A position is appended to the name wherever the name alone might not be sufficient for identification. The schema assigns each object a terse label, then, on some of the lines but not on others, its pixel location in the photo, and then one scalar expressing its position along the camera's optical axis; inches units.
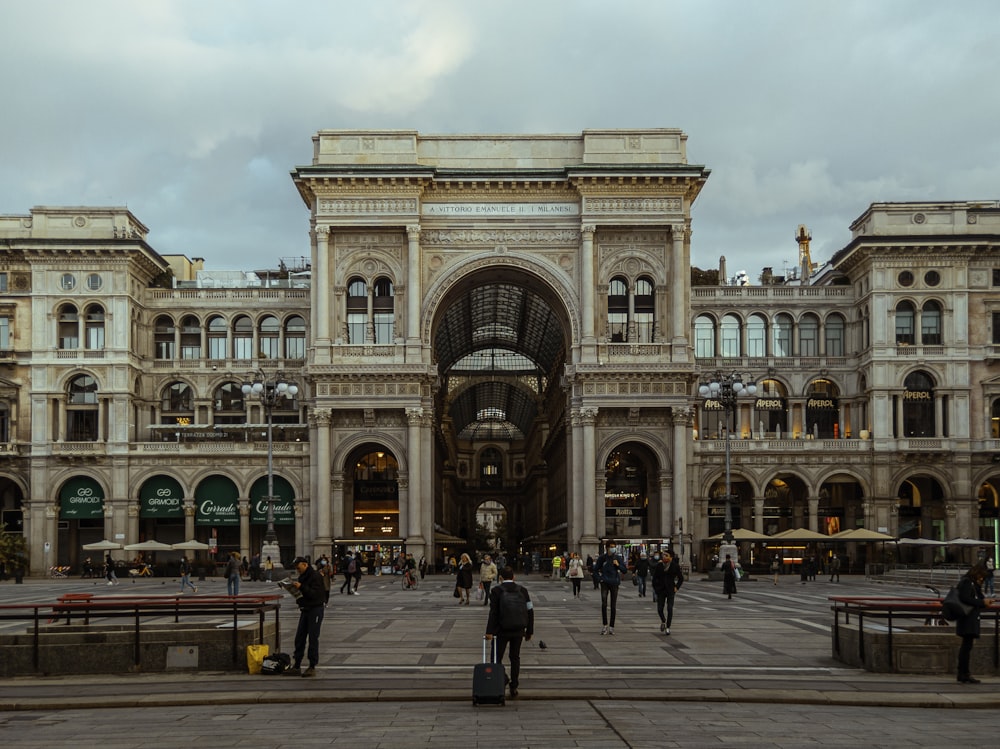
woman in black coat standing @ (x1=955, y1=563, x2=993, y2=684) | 823.7
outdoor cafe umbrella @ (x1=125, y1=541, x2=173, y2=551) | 3041.3
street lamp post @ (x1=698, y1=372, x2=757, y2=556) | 2453.2
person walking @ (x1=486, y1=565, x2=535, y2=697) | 764.0
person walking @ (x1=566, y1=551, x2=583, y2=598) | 1857.5
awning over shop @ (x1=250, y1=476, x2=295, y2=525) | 3282.5
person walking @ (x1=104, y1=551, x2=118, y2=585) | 2679.6
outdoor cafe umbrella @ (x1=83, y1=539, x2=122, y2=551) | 3053.6
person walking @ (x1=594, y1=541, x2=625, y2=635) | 1193.4
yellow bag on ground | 874.1
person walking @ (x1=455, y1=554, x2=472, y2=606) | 1774.1
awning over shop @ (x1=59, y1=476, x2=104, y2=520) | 3297.2
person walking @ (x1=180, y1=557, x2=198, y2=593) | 2106.1
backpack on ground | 868.0
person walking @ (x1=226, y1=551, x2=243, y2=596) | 1807.3
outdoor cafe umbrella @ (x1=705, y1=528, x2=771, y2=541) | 3046.3
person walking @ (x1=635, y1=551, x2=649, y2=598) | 1963.6
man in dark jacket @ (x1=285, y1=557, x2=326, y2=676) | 866.8
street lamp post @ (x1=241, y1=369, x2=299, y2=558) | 2486.5
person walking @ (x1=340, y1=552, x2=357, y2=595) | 2079.2
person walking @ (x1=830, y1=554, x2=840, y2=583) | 2805.1
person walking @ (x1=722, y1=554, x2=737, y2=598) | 1894.7
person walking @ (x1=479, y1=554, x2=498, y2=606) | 1657.2
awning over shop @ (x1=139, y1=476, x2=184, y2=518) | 3309.5
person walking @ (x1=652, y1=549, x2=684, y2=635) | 1206.9
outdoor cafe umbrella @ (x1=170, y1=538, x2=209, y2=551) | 3048.7
